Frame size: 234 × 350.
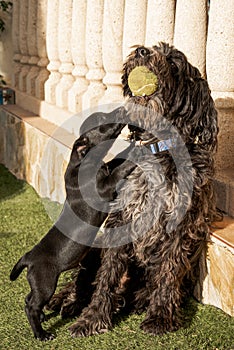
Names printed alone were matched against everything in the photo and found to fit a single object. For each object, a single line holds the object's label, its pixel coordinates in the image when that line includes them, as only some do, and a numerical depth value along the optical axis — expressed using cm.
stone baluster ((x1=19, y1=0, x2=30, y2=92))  833
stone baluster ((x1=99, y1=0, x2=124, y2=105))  529
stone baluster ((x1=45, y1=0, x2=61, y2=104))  710
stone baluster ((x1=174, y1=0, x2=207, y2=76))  424
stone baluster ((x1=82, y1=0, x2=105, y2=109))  574
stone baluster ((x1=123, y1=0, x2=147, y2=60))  492
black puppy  349
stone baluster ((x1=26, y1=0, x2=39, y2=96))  788
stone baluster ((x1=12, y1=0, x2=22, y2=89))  870
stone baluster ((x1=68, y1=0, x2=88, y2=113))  622
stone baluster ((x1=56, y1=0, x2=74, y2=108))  666
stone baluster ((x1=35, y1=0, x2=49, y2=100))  759
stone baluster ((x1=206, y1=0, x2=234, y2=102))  383
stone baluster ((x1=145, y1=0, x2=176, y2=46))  449
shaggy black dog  325
